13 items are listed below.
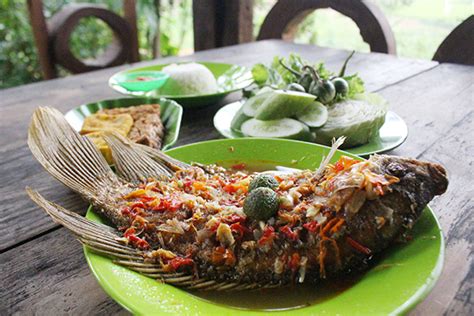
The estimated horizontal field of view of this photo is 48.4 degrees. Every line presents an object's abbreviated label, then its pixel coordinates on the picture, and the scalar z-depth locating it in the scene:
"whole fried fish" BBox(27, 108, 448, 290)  0.40
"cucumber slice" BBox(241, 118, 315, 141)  0.62
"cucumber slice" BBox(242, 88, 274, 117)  0.67
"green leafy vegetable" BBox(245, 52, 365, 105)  0.68
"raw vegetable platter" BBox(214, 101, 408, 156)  0.60
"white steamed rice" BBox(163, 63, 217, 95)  0.79
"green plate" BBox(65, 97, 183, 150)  0.64
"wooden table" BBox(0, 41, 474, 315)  0.42
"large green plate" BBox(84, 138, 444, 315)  0.35
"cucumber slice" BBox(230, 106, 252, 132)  0.66
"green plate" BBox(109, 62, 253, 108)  0.73
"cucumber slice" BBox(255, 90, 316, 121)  0.64
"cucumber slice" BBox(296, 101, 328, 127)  0.64
